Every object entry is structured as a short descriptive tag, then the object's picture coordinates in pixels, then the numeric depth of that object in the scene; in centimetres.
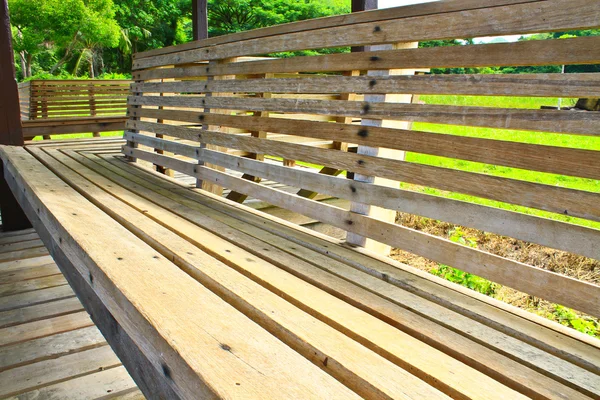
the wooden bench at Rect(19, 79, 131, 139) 878
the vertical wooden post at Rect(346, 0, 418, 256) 231
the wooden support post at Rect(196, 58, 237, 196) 360
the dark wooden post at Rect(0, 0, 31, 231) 489
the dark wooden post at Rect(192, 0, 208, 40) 639
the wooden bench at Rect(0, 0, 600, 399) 134
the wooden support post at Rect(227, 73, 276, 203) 420
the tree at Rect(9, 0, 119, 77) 2312
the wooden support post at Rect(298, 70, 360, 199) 428
